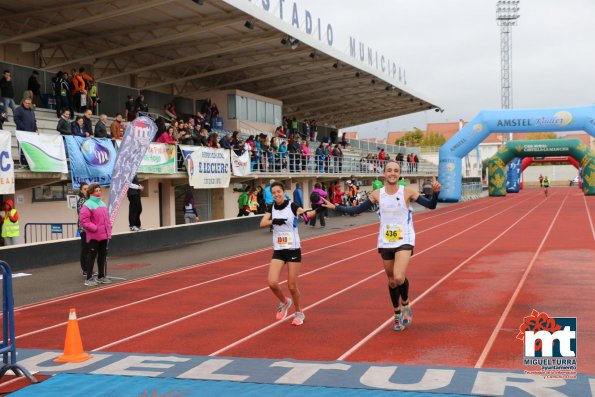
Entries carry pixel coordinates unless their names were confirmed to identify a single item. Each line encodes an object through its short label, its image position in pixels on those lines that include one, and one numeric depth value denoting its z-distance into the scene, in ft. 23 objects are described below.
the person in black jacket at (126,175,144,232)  59.31
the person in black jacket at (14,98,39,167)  49.42
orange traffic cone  22.15
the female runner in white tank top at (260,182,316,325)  26.66
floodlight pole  258.16
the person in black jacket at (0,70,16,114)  57.21
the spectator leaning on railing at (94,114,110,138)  57.47
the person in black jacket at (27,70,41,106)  66.08
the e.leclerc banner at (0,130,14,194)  46.42
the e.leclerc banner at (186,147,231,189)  72.49
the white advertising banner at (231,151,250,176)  82.12
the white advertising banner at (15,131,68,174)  49.34
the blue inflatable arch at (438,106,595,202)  119.96
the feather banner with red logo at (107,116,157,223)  45.60
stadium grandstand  68.03
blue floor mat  17.87
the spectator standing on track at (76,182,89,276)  41.25
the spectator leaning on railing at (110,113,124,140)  60.29
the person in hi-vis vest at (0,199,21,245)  48.80
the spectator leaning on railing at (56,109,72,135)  53.62
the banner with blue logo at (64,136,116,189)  53.06
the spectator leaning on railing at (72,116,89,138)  55.42
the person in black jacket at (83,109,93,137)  56.55
